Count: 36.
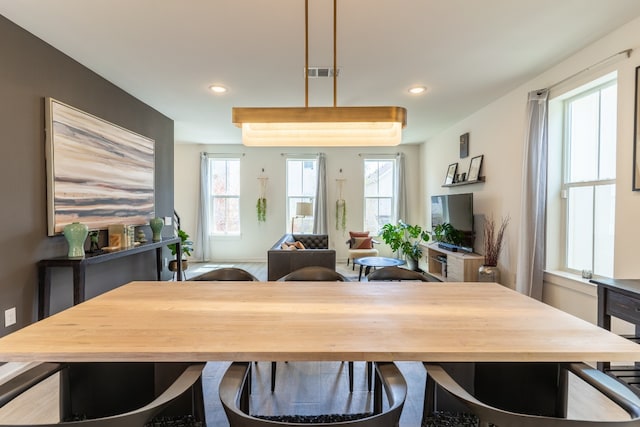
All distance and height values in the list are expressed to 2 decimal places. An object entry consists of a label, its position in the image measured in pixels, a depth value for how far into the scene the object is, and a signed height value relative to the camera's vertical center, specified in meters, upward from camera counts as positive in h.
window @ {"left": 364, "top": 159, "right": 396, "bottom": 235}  7.15 +0.36
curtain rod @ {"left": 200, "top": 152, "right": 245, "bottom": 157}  7.01 +1.20
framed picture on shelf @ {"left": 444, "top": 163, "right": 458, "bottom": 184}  5.20 +0.61
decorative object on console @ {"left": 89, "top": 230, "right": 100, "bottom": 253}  3.13 -0.34
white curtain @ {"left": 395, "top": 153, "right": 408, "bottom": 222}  6.95 +0.35
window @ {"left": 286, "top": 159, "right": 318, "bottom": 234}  7.10 +0.48
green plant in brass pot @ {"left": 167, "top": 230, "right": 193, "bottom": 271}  4.80 -0.70
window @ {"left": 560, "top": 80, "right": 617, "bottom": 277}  2.71 +0.30
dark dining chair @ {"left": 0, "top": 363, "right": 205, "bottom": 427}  0.85 -0.69
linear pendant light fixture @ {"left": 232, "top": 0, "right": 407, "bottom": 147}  1.46 +0.41
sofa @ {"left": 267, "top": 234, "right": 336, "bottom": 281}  3.58 -0.59
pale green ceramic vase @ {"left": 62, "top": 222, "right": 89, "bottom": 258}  2.66 -0.26
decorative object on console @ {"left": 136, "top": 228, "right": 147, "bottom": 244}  3.87 -0.37
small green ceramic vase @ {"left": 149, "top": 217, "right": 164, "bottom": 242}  4.07 -0.26
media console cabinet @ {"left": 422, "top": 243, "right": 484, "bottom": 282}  4.14 -0.81
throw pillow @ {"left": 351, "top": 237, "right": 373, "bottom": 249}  6.45 -0.70
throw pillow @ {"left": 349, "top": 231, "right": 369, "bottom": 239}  6.61 -0.53
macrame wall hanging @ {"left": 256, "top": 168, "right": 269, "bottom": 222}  7.00 +0.16
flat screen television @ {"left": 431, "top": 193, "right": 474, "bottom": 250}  4.49 -0.05
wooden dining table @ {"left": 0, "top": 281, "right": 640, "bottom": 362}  0.98 -0.45
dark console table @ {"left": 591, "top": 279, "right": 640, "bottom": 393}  1.81 -0.58
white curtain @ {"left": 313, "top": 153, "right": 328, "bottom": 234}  6.86 +0.12
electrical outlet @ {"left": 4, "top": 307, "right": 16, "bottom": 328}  2.32 -0.82
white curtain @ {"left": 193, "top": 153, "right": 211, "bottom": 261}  6.89 -0.21
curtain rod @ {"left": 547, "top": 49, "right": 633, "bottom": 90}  2.34 +1.20
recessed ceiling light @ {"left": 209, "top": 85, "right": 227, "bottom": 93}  3.56 +1.38
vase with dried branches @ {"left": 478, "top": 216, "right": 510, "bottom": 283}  3.81 -0.55
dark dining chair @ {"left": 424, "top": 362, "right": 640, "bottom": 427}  0.80 -0.67
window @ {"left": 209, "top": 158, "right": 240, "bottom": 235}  7.12 +0.38
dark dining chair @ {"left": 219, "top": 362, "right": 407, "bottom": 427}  0.72 -0.53
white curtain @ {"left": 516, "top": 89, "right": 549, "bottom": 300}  3.18 +0.18
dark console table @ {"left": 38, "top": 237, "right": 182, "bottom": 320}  2.53 -0.57
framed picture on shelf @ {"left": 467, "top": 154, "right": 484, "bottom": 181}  4.48 +0.60
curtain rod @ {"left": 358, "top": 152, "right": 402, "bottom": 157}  7.05 +1.23
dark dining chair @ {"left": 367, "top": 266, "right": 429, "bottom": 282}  2.24 -0.48
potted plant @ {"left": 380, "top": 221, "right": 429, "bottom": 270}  6.16 -0.61
